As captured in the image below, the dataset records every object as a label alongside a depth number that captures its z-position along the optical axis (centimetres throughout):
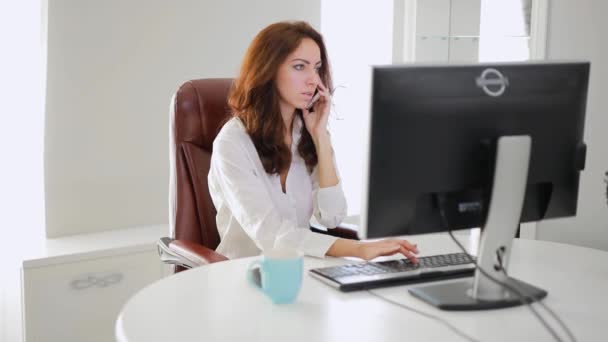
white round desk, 136
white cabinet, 276
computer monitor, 147
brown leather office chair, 239
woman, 223
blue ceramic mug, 150
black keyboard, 163
